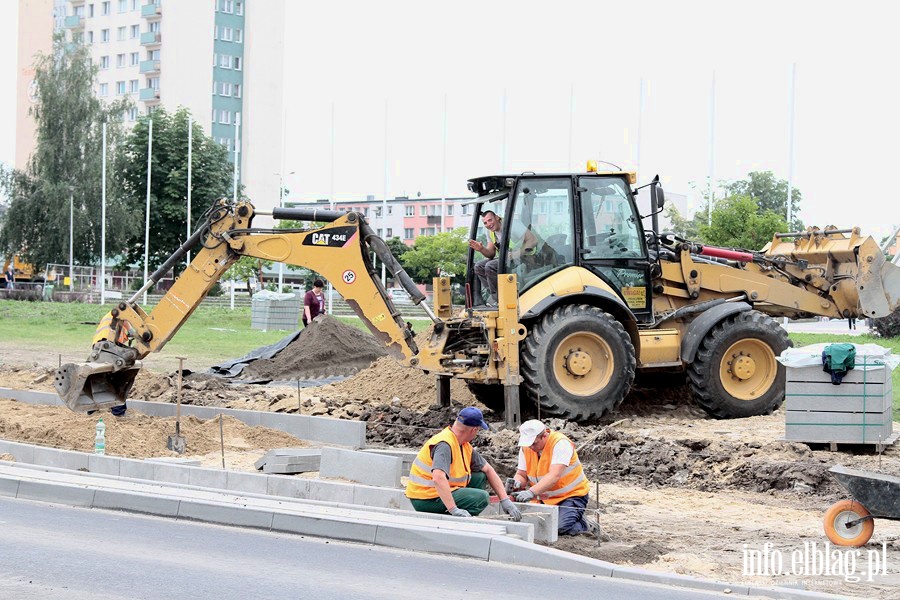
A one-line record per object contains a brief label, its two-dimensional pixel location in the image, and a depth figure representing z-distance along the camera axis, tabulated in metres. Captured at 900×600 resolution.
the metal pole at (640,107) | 42.94
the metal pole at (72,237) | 63.12
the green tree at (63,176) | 64.56
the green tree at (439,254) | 71.00
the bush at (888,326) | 30.58
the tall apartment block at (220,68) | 85.75
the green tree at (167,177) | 66.00
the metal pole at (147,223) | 54.96
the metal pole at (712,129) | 41.94
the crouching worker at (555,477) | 9.48
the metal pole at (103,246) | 54.69
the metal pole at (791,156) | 39.01
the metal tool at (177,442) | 13.39
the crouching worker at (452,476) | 9.14
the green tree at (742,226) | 31.15
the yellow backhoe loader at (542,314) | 15.01
